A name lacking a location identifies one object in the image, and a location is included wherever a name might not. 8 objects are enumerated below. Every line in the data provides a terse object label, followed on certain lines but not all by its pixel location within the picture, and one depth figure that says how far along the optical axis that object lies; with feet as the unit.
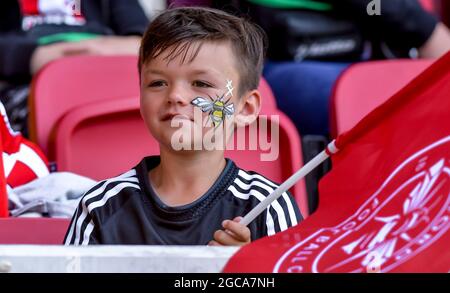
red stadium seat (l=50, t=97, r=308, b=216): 16.98
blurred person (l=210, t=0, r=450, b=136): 20.01
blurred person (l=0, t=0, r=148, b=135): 20.24
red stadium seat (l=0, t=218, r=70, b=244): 12.66
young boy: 12.64
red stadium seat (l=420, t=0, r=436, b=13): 27.34
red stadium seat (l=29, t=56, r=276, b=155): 17.72
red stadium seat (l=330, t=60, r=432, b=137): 18.28
